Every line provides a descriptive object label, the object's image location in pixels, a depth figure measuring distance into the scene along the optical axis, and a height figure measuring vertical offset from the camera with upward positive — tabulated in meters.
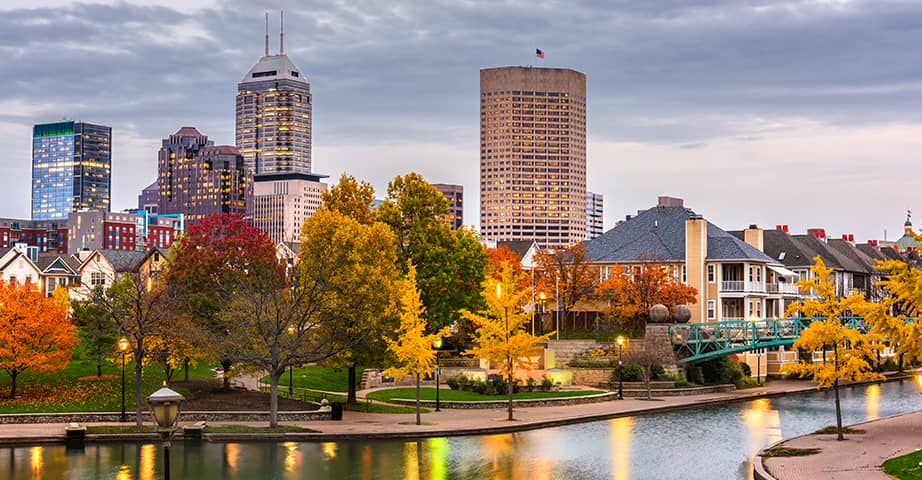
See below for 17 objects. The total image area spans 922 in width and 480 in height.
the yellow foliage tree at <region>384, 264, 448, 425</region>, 57.72 -1.98
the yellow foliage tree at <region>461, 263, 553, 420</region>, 60.16 -1.48
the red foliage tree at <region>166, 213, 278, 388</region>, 63.47 +2.36
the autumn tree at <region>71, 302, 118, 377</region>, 61.25 -1.53
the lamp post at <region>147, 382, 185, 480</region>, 26.78 -2.53
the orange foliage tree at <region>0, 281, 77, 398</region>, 58.06 -1.55
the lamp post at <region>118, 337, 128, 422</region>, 53.66 -1.97
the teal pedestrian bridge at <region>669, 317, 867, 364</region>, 79.69 -2.46
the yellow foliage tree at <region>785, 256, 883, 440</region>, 48.97 -1.57
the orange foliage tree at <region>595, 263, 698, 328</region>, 89.25 +0.99
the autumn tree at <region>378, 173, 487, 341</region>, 77.00 +3.82
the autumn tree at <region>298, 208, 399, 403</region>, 59.28 +1.53
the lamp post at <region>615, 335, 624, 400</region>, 71.12 -4.66
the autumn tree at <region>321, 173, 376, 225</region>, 71.56 +6.79
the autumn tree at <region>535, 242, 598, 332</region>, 93.75 +2.29
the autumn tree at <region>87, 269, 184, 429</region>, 53.28 -0.42
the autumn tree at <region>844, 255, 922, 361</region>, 40.53 -0.41
